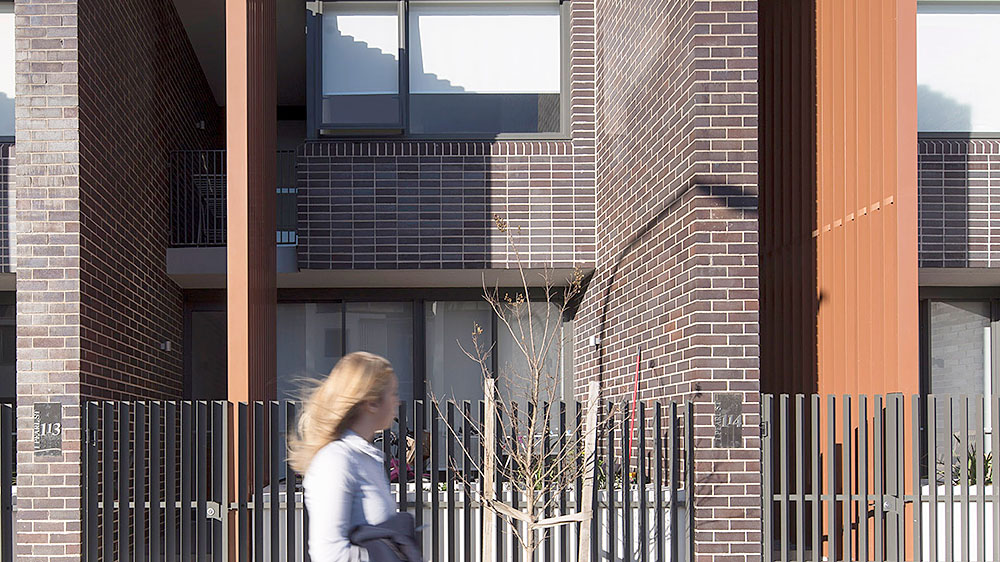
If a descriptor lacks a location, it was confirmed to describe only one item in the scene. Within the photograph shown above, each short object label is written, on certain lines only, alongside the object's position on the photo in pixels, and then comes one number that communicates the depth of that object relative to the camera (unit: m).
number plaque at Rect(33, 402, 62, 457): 7.29
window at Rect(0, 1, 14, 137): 10.23
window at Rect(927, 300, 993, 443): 11.23
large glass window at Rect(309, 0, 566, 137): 10.61
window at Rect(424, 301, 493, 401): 11.79
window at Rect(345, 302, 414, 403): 11.88
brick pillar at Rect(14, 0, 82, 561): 7.29
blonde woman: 2.99
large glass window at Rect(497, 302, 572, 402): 11.34
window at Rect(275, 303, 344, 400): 11.86
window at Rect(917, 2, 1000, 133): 10.32
